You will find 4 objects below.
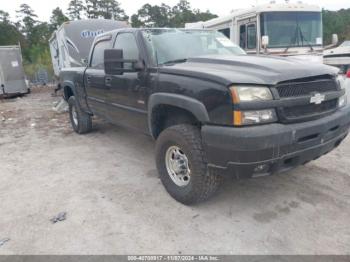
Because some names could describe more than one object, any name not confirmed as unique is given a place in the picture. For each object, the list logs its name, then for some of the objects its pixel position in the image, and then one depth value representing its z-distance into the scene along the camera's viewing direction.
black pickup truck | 2.74
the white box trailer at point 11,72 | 15.05
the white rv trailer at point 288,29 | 8.74
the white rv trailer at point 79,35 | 10.80
